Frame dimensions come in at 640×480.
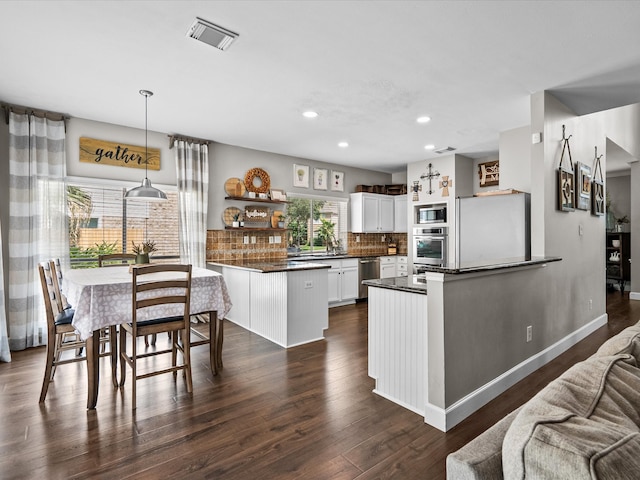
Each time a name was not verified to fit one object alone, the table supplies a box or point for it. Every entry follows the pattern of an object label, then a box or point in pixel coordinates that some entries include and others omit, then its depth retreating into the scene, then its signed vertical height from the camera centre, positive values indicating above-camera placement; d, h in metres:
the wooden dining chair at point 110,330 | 2.82 -0.72
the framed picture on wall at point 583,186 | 3.90 +0.60
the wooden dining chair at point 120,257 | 3.76 -0.18
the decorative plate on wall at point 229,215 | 5.22 +0.39
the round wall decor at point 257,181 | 5.39 +0.94
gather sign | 4.18 +1.09
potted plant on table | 3.33 -0.12
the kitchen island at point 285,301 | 3.84 -0.71
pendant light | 3.30 +0.47
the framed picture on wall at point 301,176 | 6.02 +1.12
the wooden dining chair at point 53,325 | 2.57 -0.64
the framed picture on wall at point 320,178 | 6.30 +1.12
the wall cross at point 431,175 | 6.27 +1.16
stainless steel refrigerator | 3.54 +0.12
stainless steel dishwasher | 6.30 -0.55
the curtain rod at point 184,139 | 4.72 +1.40
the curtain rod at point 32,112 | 3.70 +1.42
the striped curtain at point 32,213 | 3.72 +0.32
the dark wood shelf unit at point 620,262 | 7.12 -0.50
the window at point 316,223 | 6.36 +0.32
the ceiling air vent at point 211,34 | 2.29 +1.41
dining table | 2.51 -0.49
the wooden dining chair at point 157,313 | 2.51 -0.55
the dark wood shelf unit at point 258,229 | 5.20 +0.18
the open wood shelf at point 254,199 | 5.20 +0.63
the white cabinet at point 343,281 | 5.90 -0.71
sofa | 0.60 -0.38
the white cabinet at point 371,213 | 6.66 +0.53
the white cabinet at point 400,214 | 7.07 +0.52
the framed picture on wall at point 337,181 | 6.57 +1.12
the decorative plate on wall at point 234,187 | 5.18 +0.79
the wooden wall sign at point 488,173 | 5.96 +1.14
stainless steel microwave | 6.12 +0.46
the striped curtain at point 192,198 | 4.75 +0.60
